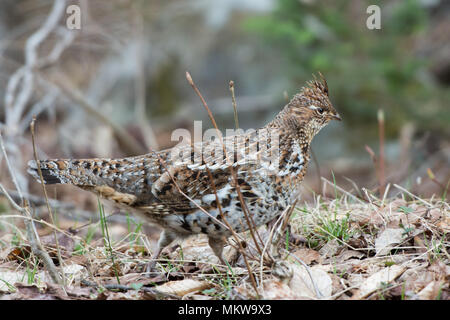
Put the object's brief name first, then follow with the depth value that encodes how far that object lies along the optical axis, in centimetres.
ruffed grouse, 341
